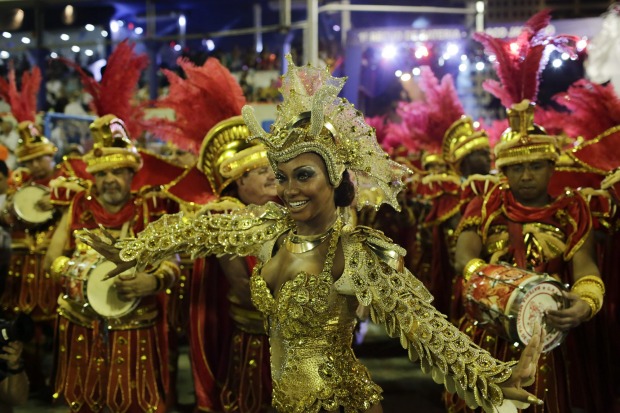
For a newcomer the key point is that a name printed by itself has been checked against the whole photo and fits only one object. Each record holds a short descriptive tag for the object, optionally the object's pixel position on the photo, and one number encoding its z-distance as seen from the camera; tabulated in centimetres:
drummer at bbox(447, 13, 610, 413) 389
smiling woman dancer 252
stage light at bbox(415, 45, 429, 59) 1170
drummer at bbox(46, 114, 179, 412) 425
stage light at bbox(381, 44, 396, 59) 1270
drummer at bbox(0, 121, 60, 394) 589
